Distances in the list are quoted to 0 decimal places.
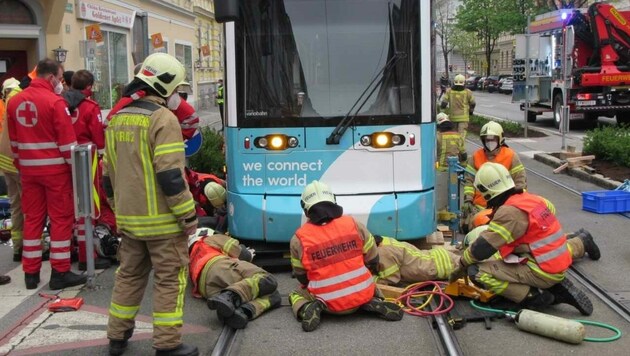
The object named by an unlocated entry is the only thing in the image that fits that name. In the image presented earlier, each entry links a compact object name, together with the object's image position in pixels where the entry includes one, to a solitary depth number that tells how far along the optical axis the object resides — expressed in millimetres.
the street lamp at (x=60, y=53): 15844
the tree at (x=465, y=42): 69875
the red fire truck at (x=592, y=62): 19625
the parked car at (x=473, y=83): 60750
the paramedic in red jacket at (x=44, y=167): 6402
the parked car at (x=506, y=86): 51162
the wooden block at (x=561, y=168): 13000
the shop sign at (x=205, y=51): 29231
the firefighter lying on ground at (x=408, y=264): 6133
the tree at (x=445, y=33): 68438
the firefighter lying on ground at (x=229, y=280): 5340
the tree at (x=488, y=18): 51438
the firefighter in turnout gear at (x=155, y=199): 4527
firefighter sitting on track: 5379
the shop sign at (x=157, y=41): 16062
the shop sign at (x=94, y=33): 15586
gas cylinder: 4906
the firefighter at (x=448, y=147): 10181
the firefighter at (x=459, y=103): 14125
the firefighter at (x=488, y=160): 7843
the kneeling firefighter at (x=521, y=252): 5430
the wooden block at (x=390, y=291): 5891
